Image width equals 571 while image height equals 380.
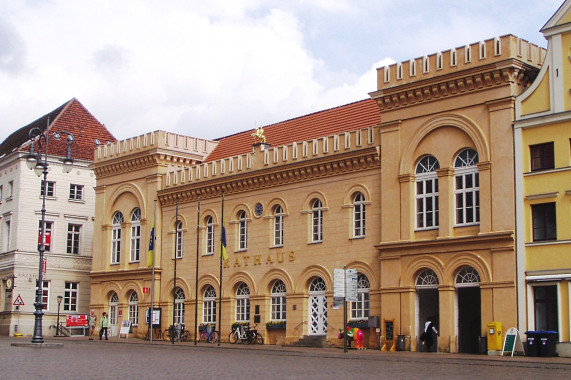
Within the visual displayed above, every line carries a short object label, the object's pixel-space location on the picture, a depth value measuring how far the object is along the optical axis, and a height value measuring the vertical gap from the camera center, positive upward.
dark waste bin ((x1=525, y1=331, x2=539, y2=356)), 31.41 -0.76
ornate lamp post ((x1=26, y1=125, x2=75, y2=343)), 33.81 +3.87
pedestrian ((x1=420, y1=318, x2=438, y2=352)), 35.28 -0.60
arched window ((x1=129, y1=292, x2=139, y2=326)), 50.38 +0.41
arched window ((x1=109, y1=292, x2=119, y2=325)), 51.94 +0.46
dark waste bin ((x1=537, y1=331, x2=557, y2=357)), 31.06 -0.76
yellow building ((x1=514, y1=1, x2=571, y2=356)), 32.28 +4.73
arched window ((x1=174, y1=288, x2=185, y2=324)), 48.16 +0.62
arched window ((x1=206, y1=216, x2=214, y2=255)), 47.12 +4.24
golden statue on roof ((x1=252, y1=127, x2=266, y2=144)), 46.37 +9.23
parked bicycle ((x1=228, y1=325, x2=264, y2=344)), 42.50 -0.84
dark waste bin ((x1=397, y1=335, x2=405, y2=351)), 36.06 -0.94
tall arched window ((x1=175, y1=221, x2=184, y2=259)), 48.69 +4.04
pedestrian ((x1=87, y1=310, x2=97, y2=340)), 51.44 -0.40
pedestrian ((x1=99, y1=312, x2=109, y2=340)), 46.94 -0.46
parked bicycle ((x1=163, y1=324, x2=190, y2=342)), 46.34 -0.87
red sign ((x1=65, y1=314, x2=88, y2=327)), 51.66 -0.30
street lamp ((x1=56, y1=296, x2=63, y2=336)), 53.86 +0.79
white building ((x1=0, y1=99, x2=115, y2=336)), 56.84 +5.53
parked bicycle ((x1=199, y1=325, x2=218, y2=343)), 44.62 -0.87
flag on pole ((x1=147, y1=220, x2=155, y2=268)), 47.53 +3.57
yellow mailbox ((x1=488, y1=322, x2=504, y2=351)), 32.94 -0.60
